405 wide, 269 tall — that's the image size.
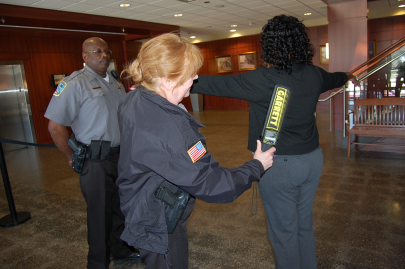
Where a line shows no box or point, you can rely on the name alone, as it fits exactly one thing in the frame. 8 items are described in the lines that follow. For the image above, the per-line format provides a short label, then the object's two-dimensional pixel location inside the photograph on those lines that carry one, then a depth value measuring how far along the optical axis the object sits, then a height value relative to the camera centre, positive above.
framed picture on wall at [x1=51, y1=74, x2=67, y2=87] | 8.88 +0.53
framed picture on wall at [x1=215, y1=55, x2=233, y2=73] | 14.03 +0.84
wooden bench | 4.76 -0.82
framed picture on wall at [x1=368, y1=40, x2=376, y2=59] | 11.30 +0.74
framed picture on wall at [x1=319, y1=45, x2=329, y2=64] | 12.21 +0.71
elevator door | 8.05 -0.17
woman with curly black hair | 1.62 -0.27
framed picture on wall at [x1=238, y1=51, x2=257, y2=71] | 13.35 +0.82
